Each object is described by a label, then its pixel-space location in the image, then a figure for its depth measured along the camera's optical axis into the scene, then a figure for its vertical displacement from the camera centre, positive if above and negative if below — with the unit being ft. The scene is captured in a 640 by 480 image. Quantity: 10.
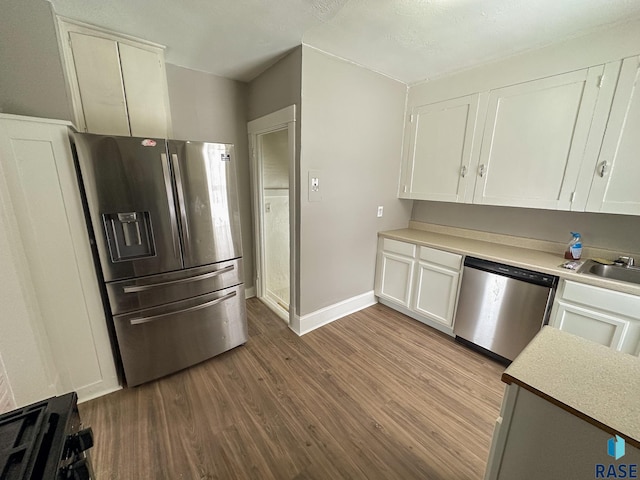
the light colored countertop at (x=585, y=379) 2.22 -1.97
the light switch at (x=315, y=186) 7.27 -0.03
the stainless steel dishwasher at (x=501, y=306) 6.02 -3.03
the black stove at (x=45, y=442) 1.72 -1.97
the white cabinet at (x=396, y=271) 8.71 -3.04
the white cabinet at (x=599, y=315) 5.00 -2.64
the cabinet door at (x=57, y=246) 4.42 -1.20
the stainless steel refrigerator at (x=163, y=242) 5.03 -1.34
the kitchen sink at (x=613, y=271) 5.87 -1.94
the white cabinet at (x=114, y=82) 5.72 +2.46
